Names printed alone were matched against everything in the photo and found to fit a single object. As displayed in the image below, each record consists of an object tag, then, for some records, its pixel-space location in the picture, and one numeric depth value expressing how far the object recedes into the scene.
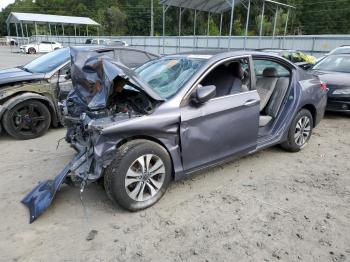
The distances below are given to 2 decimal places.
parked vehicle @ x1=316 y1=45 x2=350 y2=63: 10.47
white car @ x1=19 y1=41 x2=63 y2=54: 32.24
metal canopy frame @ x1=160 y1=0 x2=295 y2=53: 22.20
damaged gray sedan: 3.06
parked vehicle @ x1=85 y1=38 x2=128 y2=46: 28.90
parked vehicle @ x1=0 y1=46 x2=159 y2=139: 5.34
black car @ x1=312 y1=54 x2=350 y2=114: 6.73
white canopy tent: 37.75
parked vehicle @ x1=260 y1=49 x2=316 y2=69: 10.72
